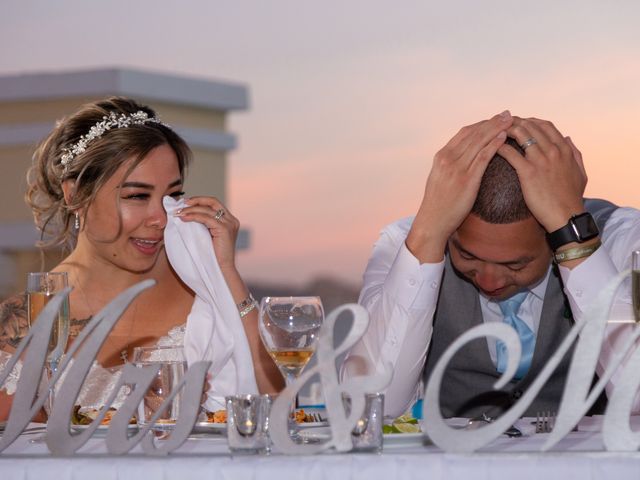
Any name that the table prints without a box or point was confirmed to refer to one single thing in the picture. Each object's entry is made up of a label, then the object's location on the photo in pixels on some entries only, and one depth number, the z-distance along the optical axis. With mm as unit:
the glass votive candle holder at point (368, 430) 2003
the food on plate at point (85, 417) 2370
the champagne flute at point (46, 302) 2335
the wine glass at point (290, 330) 2265
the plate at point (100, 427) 2284
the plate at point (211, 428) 2268
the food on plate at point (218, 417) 2337
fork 2240
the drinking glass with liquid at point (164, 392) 2283
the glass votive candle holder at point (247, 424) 2009
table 1928
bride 3324
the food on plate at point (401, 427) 2147
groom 2726
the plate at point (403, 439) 2078
